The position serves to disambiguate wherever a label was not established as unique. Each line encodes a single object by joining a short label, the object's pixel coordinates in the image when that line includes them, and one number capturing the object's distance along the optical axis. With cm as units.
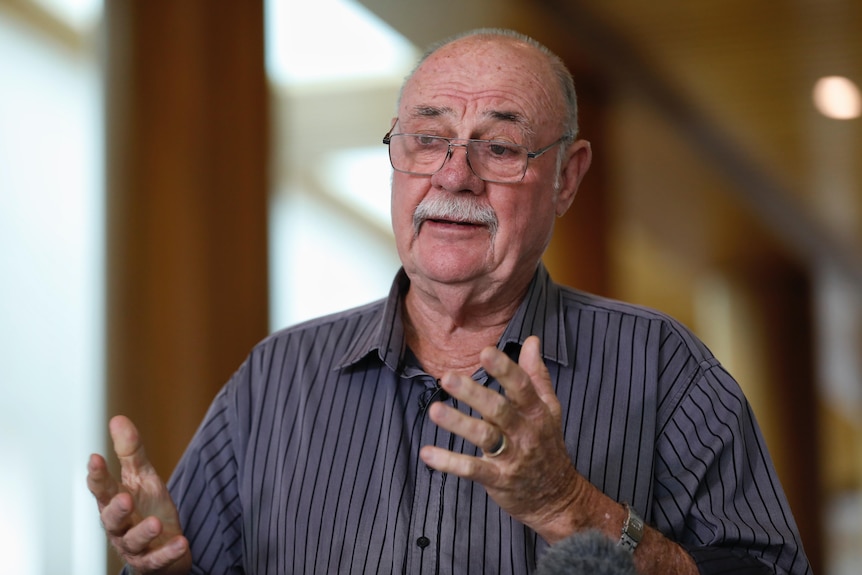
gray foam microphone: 312
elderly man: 336
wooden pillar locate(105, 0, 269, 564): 424
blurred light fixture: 756
